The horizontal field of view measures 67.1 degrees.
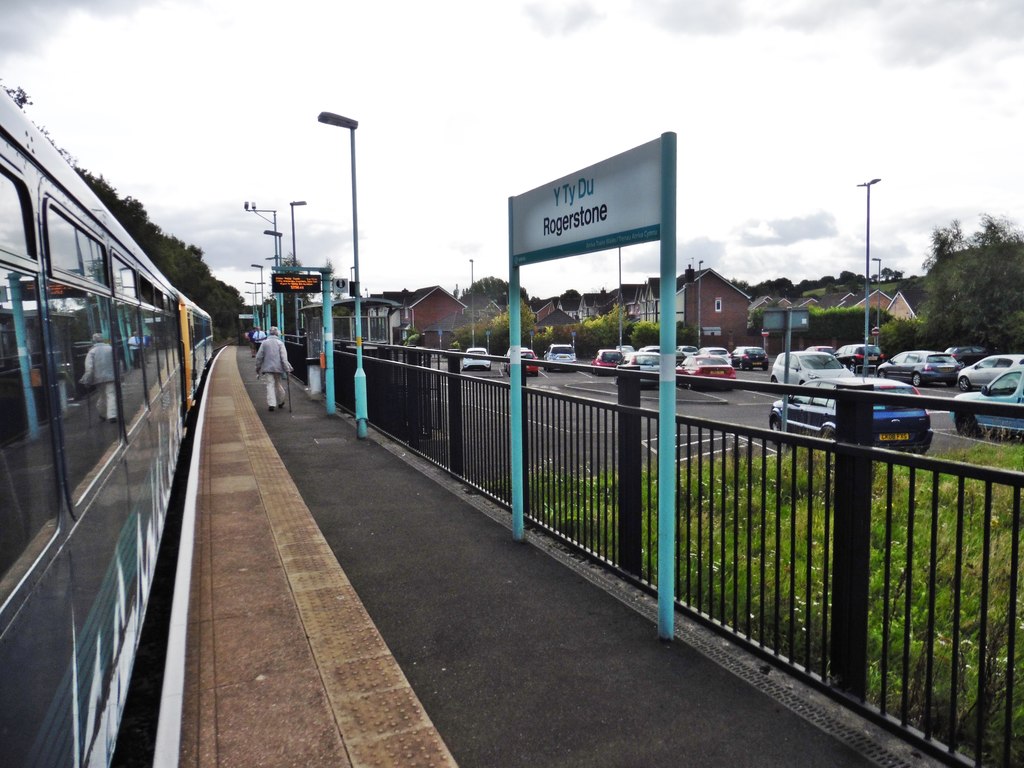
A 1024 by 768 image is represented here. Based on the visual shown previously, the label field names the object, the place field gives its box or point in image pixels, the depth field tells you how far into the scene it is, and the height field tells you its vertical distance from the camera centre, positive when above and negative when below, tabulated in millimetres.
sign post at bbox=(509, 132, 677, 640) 3734 +509
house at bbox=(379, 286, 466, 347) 98062 +1328
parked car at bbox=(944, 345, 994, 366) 41594 -2541
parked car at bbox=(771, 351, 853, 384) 26781 -2110
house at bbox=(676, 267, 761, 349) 79938 +513
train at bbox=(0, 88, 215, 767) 1921 -491
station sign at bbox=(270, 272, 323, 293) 16594 +809
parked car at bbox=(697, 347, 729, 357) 45628 -2441
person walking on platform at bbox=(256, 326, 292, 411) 14695 -825
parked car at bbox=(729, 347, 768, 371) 51031 -3051
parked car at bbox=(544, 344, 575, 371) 47872 -2266
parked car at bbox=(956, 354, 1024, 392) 30620 -2570
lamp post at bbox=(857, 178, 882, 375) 41334 +2809
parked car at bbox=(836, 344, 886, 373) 43969 -2738
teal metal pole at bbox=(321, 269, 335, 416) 14249 -504
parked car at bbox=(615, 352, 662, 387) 30961 -1920
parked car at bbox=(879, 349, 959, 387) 35656 -2828
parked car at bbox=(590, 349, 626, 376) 38538 -2217
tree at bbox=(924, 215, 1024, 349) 42812 +761
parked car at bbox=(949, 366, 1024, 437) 15453 -1682
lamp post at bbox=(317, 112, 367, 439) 11062 -245
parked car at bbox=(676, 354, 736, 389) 28094 -2126
